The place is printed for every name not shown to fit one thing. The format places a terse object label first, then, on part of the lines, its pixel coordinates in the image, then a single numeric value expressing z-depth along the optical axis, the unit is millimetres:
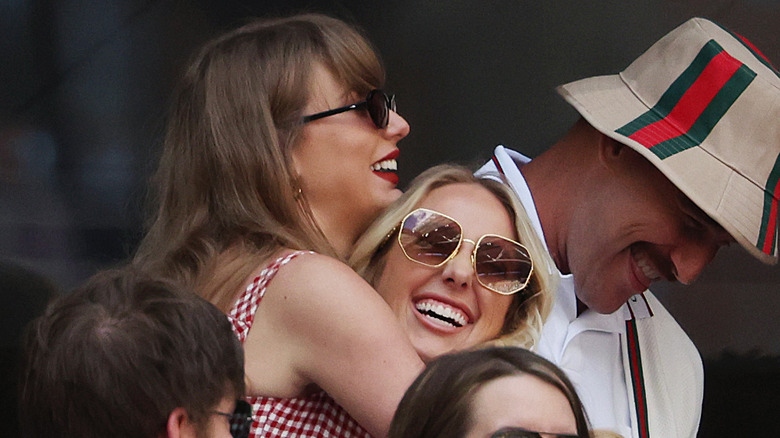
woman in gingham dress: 9666
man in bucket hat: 9863
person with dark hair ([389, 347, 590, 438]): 9397
